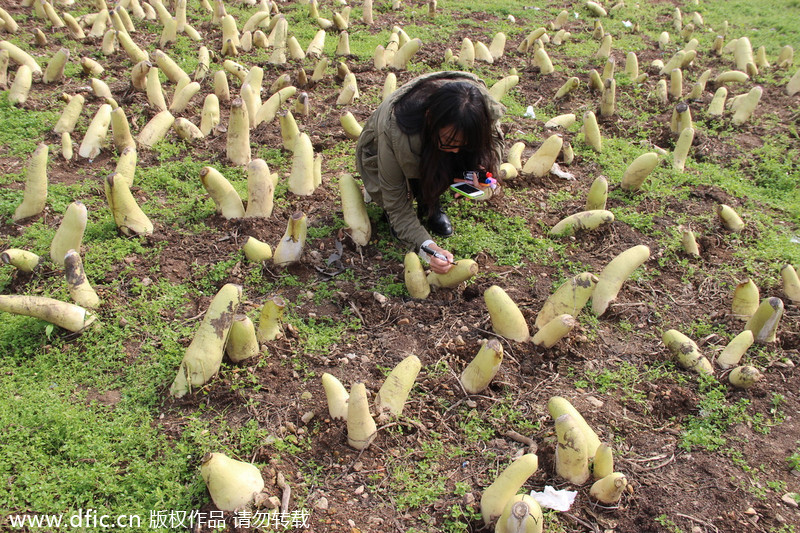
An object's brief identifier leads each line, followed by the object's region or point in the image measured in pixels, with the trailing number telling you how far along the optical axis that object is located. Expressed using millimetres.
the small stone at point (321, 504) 2611
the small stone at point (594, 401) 3135
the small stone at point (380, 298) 3775
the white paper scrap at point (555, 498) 2633
